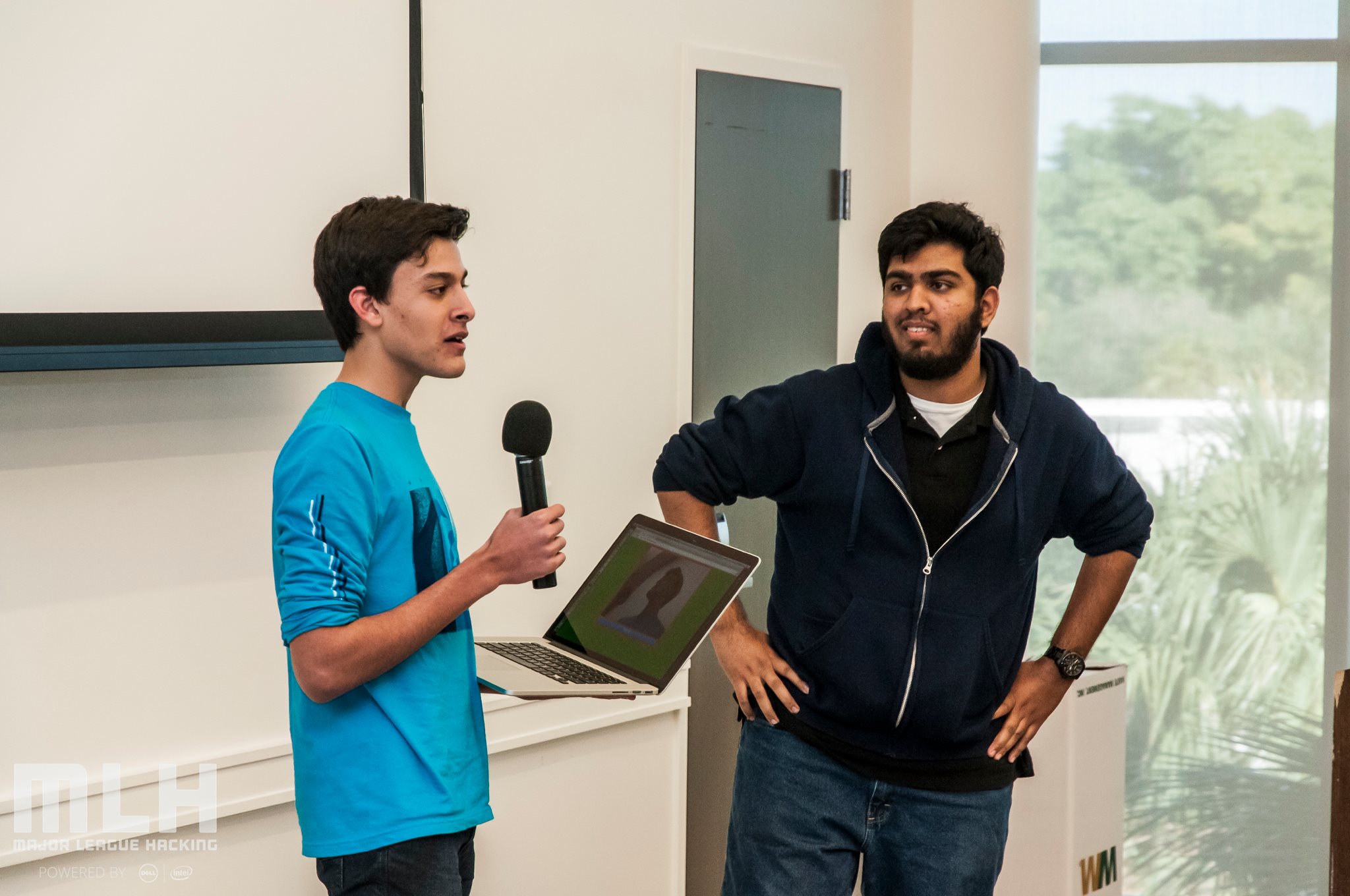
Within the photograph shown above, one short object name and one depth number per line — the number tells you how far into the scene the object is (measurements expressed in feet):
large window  22.79
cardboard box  19.92
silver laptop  15.96
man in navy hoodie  16.81
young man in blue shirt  15.06
